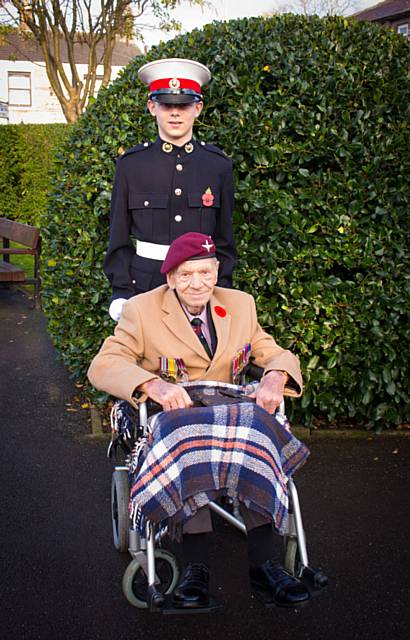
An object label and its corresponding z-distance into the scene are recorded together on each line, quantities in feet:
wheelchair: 9.81
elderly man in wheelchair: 9.90
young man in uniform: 13.64
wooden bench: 32.83
